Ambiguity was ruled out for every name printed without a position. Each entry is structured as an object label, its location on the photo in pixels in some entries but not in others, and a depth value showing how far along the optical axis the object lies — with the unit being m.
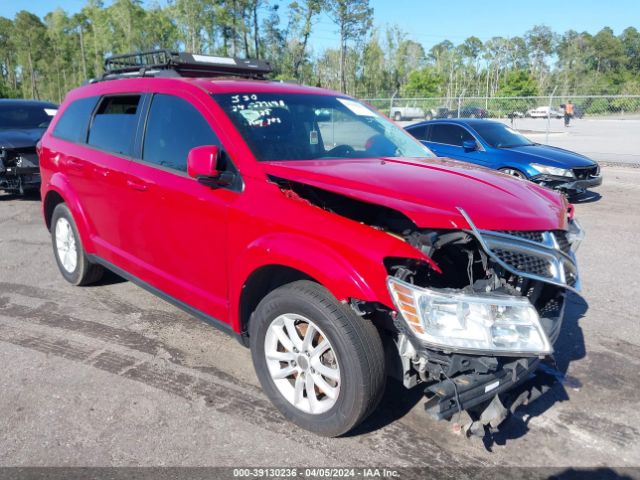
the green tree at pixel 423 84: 69.40
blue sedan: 9.58
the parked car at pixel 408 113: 34.18
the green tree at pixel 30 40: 54.59
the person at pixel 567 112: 29.29
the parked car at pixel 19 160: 9.55
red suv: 2.55
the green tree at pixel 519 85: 68.19
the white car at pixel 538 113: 36.53
